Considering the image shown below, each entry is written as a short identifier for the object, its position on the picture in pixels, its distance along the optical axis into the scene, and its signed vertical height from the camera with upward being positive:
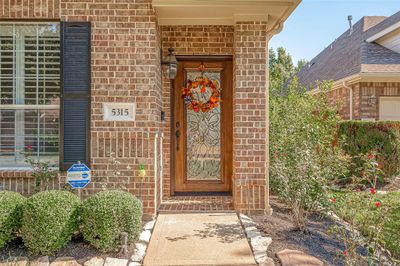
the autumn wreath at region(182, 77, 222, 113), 5.90 +0.65
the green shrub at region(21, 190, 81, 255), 3.45 -0.91
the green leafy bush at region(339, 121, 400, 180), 8.06 -0.19
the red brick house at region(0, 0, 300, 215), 4.57 +0.57
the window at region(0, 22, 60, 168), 4.65 +0.54
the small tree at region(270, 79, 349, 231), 4.25 -0.24
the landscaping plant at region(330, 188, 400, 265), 3.22 -1.01
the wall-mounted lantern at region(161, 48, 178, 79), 5.31 +1.04
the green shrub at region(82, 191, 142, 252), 3.53 -0.90
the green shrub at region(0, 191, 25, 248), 3.53 -0.86
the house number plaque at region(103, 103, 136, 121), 4.62 +0.28
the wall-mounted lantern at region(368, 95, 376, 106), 10.09 +0.98
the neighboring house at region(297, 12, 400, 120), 10.02 +1.74
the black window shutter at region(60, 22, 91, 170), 4.56 +0.50
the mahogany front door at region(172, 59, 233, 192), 5.91 +0.01
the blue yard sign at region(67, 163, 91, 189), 4.27 -0.54
